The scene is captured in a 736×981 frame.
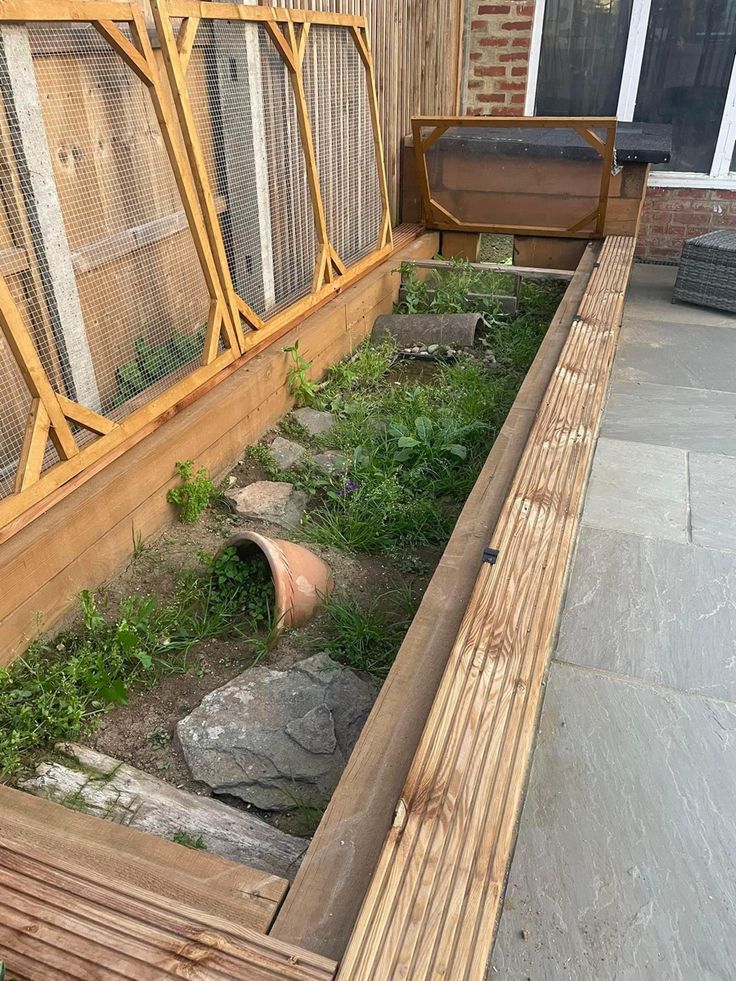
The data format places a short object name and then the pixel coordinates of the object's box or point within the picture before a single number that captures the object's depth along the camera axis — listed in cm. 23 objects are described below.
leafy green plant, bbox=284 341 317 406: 365
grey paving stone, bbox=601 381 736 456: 328
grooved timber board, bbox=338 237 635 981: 118
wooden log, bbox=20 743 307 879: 168
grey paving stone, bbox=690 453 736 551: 256
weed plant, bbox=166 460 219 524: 281
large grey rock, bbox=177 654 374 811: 190
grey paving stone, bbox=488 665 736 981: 131
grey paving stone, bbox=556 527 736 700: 199
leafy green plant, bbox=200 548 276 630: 246
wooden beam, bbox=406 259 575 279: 526
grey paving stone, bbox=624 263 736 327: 498
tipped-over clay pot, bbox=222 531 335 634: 231
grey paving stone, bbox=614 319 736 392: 399
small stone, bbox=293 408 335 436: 363
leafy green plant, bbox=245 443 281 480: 324
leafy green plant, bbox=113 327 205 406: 289
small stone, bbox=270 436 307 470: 333
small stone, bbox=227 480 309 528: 295
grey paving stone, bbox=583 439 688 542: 262
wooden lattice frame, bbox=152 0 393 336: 283
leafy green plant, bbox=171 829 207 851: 166
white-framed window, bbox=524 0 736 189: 637
